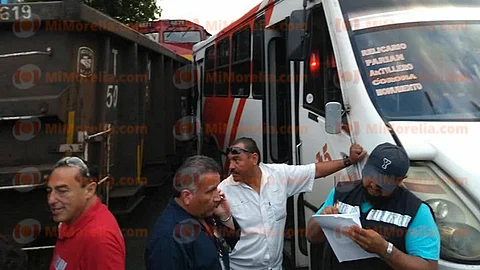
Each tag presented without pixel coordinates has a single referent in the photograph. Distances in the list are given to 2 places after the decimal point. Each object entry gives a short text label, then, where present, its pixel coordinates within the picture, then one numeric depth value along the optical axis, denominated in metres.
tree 17.25
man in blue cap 2.33
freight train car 4.02
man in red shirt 2.15
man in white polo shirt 3.10
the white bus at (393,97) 2.70
